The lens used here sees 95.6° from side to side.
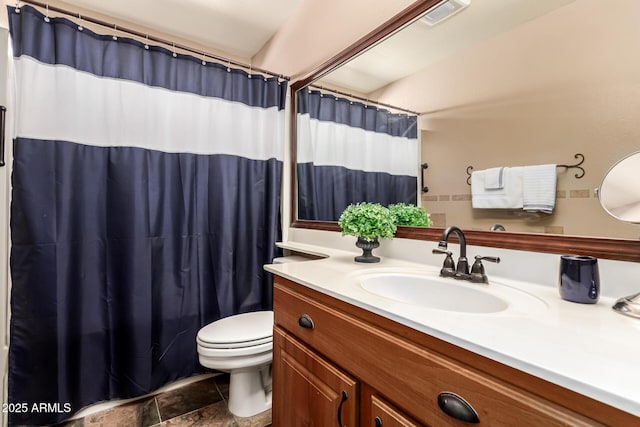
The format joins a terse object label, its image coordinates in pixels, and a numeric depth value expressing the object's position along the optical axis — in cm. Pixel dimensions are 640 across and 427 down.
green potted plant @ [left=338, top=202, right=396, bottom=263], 128
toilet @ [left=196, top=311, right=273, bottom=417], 138
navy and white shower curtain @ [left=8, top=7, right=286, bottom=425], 136
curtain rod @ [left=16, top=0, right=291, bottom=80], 136
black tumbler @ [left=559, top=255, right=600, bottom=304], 72
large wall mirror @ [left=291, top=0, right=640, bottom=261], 81
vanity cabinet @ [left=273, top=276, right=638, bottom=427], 47
